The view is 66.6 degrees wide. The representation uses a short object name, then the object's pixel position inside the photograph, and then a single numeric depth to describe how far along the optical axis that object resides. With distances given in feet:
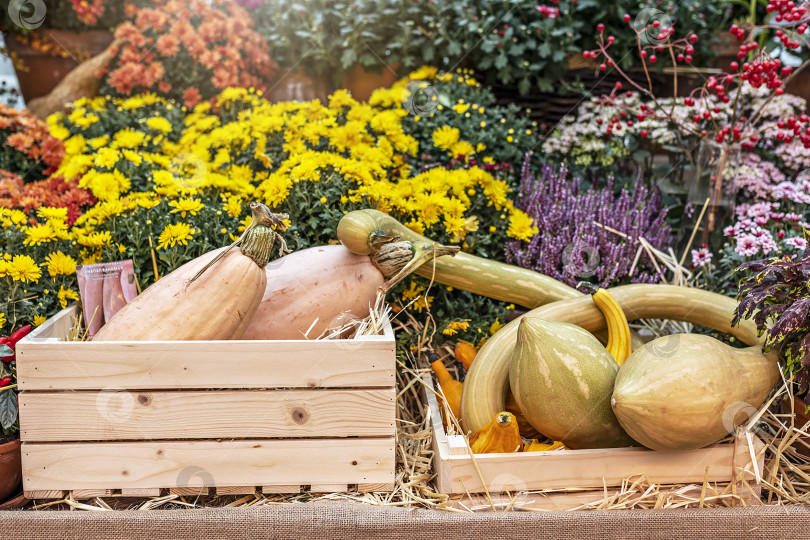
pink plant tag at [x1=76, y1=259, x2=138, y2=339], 4.70
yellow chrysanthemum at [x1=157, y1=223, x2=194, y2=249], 5.03
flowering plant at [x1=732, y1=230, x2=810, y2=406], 4.02
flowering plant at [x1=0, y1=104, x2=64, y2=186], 7.56
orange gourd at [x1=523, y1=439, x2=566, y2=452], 4.24
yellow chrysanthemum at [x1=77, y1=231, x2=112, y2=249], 5.14
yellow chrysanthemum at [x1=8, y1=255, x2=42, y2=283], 4.66
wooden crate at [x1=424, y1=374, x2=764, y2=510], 4.05
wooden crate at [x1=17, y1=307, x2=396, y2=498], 3.84
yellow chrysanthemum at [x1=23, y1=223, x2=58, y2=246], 5.08
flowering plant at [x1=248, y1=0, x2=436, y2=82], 8.51
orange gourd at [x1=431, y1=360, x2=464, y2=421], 4.86
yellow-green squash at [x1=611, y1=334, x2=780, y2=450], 3.80
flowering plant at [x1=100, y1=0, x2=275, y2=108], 8.38
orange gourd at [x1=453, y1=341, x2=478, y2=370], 5.24
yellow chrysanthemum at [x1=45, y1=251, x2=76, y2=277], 4.94
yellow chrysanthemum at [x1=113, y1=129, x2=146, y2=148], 6.55
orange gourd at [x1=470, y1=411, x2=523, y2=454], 4.20
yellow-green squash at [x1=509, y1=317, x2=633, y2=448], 4.07
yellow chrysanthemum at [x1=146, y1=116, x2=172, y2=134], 7.04
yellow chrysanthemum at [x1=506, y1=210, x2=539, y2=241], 5.95
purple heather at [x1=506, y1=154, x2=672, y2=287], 6.02
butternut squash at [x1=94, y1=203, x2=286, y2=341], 4.13
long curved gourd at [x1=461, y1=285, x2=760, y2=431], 4.55
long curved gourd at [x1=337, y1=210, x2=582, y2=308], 5.25
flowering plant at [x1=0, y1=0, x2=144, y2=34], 9.09
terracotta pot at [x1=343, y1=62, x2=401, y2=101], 8.90
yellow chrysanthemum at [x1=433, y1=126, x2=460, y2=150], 6.68
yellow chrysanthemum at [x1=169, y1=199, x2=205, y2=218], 5.32
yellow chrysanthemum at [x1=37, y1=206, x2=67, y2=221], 5.23
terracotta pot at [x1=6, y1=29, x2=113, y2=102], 9.36
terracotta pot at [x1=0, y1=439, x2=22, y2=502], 4.03
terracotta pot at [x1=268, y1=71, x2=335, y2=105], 9.00
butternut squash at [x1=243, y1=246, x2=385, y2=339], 4.58
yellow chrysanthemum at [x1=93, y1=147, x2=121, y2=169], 6.07
